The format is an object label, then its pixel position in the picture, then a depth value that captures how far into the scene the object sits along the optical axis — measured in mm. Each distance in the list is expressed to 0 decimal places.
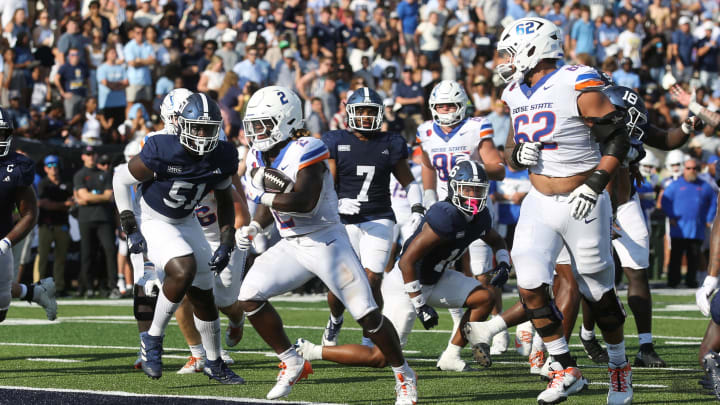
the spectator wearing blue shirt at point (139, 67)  33437
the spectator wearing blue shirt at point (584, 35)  41375
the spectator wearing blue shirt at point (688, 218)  32281
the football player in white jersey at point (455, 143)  18125
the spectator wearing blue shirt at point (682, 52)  44437
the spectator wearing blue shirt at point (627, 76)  39500
